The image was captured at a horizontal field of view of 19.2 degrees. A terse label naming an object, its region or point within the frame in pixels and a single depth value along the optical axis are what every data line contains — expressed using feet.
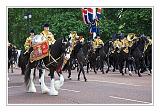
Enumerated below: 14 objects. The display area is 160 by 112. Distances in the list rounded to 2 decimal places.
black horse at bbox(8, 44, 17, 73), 67.59
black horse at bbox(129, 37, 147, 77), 68.03
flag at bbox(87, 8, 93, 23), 99.22
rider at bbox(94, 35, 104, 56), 81.61
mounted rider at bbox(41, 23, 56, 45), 46.46
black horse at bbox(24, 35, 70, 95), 43.72
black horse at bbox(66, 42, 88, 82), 60.59
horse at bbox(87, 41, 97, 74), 80.64
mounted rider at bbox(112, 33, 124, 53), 75.64
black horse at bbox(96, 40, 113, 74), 77.39
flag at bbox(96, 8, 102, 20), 100.97
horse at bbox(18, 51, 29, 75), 50.97
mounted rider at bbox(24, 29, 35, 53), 51.15
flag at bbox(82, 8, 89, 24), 100.01
